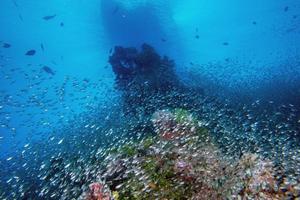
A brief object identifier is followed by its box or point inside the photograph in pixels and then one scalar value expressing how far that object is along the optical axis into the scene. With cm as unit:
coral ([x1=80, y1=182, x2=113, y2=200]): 389
